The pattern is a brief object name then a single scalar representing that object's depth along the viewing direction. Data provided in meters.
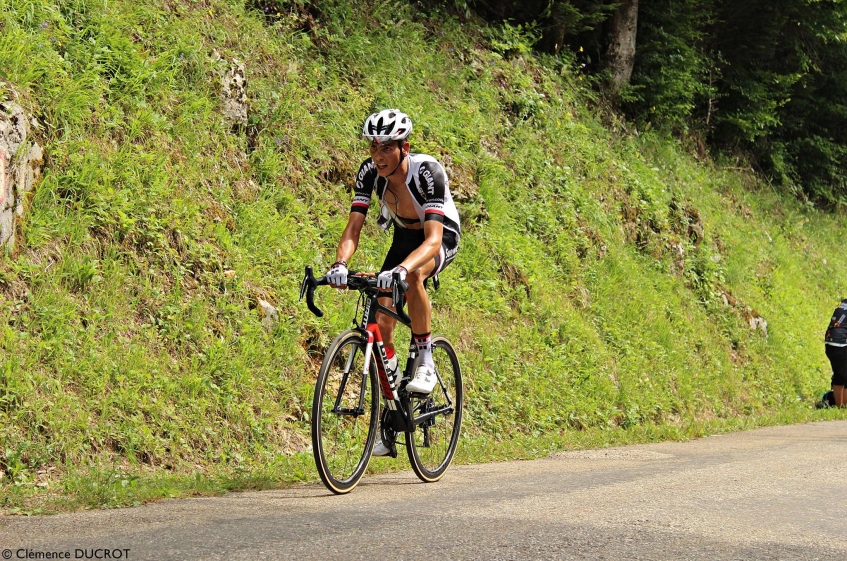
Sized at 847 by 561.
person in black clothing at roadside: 16.56
